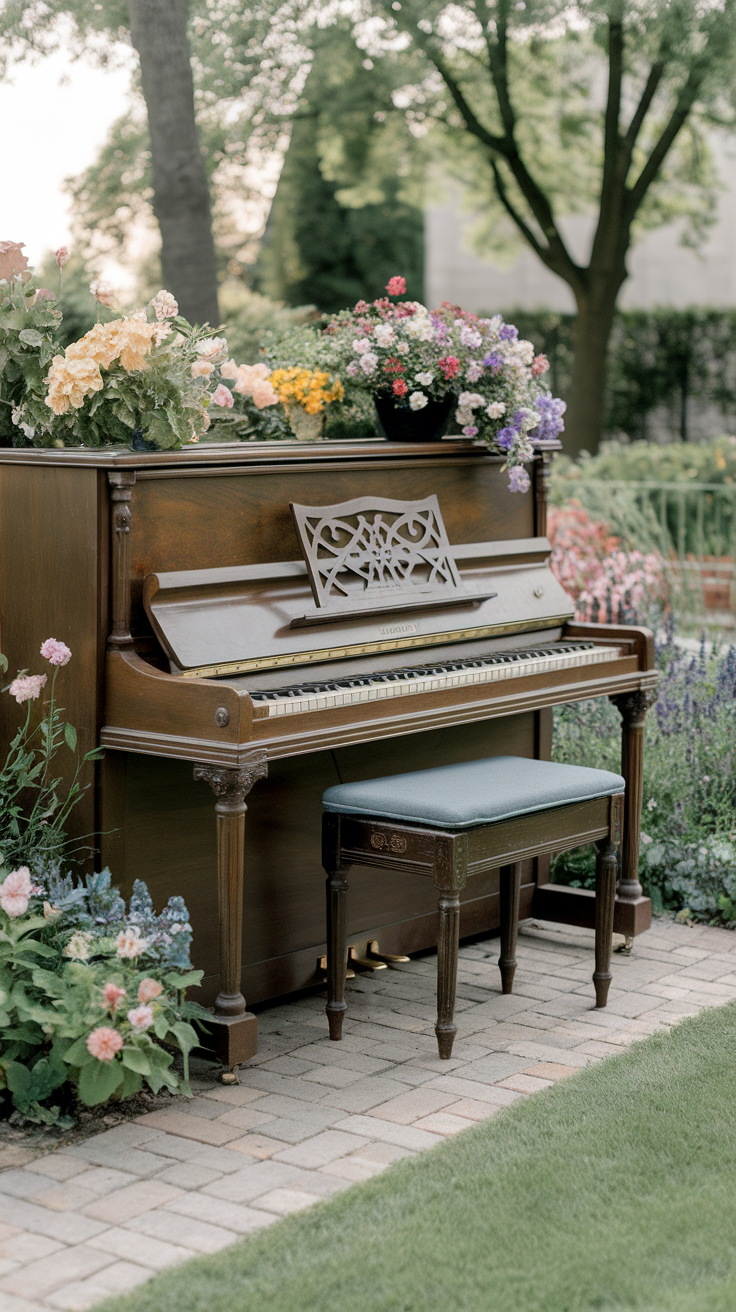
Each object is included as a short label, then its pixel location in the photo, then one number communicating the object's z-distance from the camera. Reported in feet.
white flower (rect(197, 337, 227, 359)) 12.64
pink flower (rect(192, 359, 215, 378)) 12.58
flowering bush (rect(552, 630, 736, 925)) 16.67
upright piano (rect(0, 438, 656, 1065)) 11.64
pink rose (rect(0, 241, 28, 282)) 13.34
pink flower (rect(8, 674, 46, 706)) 11.75
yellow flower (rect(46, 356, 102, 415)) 12.12
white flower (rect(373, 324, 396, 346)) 14.70
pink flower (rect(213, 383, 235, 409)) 13.99
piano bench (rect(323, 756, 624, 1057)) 11.98
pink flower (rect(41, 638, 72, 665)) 11.61
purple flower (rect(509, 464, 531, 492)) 14.93
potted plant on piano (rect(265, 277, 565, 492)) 14.66
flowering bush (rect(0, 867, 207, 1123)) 10.70
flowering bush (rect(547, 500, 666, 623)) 21.75
